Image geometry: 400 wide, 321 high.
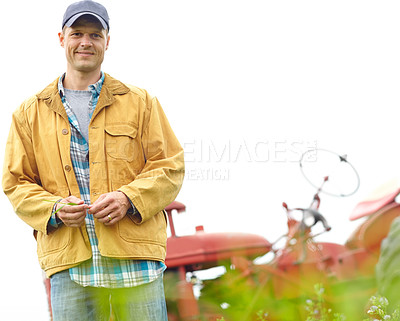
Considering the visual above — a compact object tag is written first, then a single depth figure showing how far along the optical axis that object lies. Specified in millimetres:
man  4609
